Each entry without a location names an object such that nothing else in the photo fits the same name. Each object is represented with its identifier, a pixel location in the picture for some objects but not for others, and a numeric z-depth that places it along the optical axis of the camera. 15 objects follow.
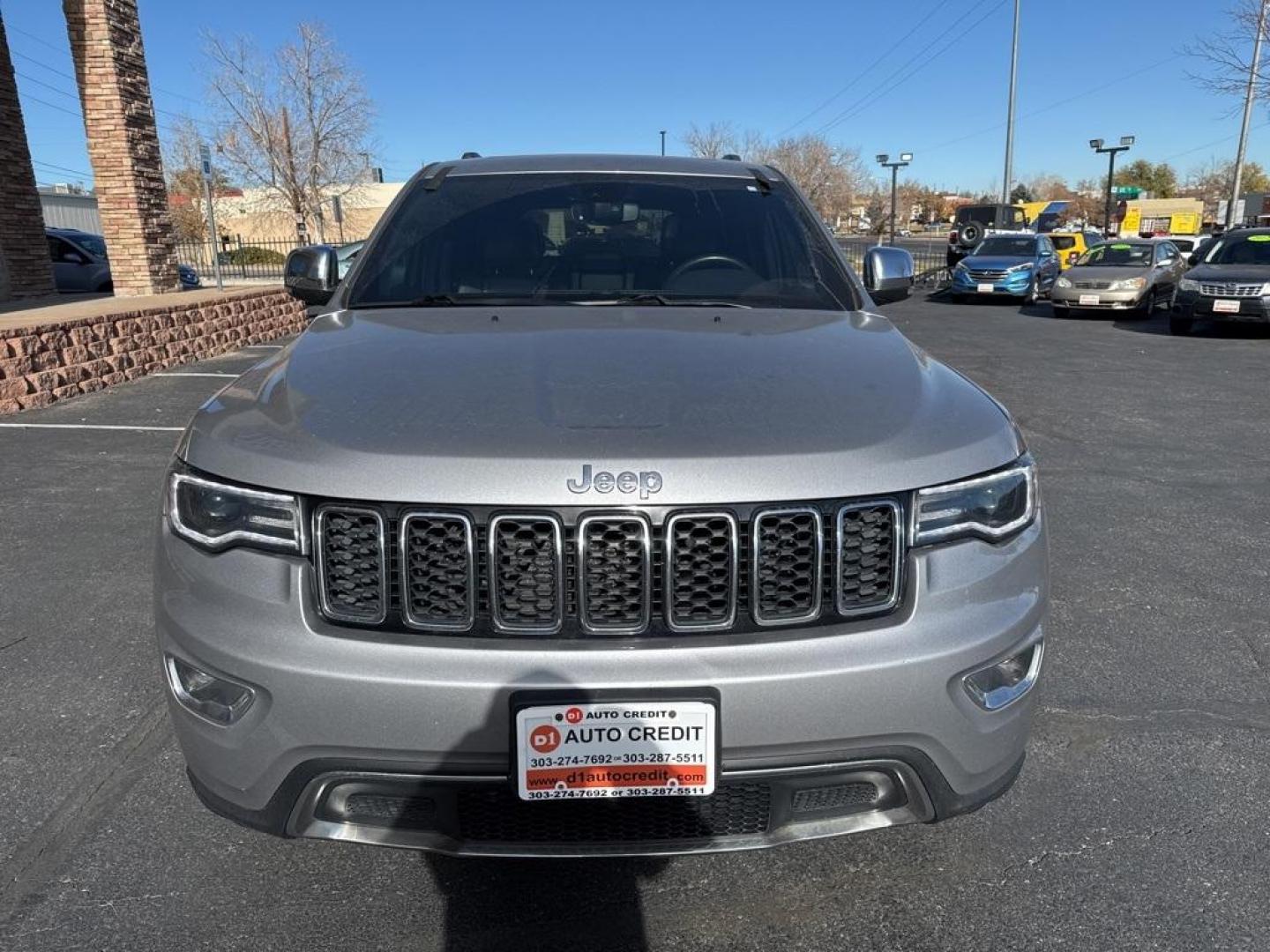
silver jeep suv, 1.81
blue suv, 21.66
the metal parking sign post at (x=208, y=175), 13.19
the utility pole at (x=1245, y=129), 19.14
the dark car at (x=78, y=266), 18.31
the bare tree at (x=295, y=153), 36.12
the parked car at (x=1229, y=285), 14.10
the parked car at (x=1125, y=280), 17.91
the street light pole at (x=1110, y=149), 43.41
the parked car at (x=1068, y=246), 29.90
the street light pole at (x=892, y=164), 37.66
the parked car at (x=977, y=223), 30.54
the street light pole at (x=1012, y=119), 33.25
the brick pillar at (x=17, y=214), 13.96
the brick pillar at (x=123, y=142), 12.92
